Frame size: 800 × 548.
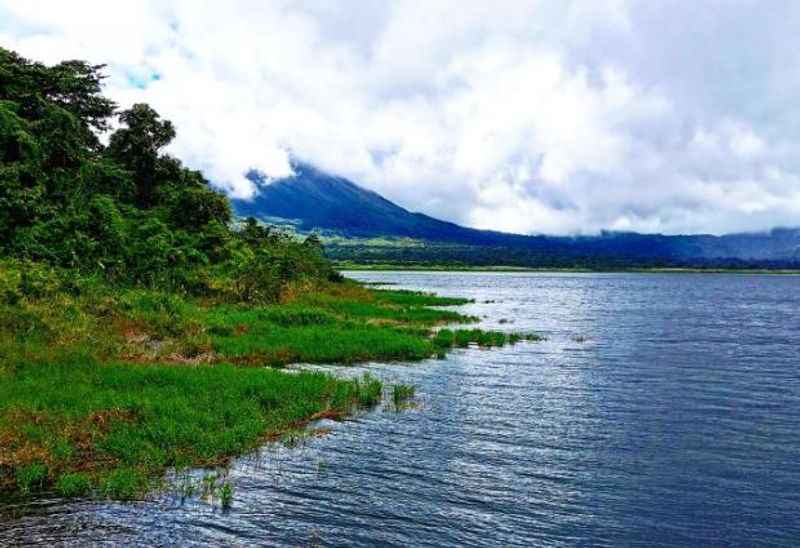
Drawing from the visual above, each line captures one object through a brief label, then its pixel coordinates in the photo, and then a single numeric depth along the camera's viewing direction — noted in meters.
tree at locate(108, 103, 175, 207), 65.06
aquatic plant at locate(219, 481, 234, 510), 16.39
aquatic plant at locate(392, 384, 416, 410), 28.27
